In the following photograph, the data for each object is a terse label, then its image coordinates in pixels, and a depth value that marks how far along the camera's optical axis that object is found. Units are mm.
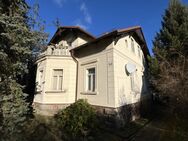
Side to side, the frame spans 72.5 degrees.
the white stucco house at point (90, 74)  8000
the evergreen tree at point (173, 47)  6844
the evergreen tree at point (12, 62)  4533
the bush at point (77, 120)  6184
